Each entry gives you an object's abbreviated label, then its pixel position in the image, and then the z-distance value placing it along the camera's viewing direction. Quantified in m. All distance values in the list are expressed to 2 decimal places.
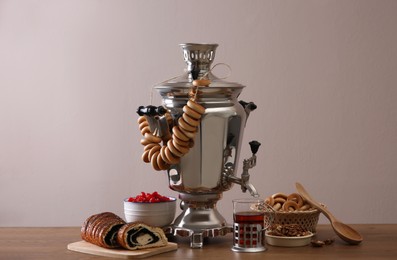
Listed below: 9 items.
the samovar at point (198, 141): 2.11
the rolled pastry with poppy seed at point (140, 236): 2.02
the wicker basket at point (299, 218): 2.14
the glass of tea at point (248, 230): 2.04
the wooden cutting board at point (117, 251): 1.98
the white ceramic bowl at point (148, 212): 2.19
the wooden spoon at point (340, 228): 2.13
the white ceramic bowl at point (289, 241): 2.09
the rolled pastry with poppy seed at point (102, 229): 2.05
